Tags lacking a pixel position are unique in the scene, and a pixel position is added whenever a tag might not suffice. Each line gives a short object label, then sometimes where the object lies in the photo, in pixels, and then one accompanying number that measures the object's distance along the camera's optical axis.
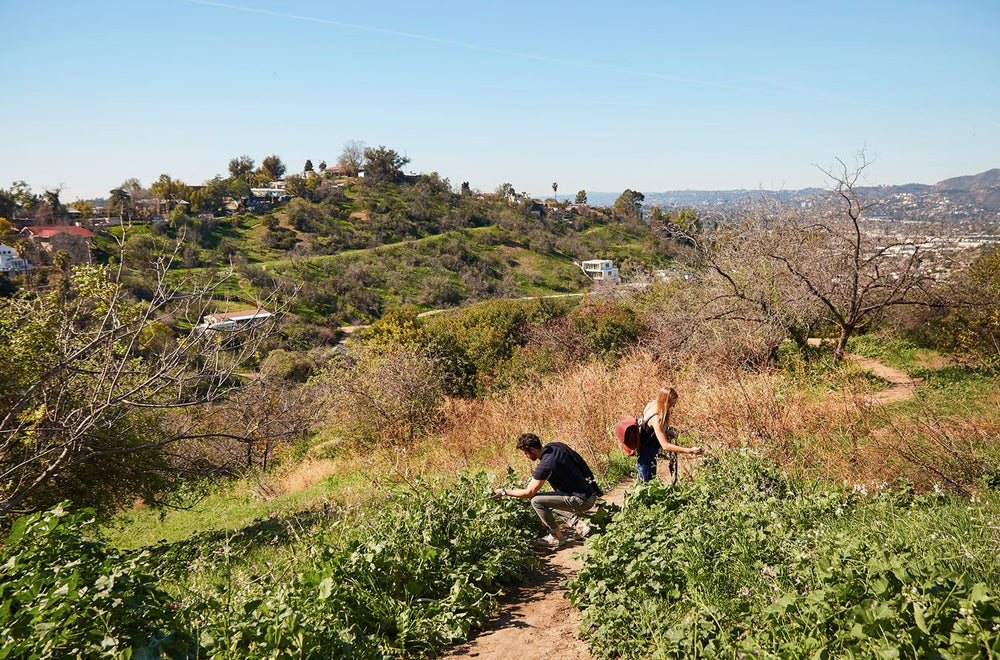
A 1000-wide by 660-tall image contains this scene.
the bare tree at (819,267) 10.97
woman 5.51
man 5.06
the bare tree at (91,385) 5.93
